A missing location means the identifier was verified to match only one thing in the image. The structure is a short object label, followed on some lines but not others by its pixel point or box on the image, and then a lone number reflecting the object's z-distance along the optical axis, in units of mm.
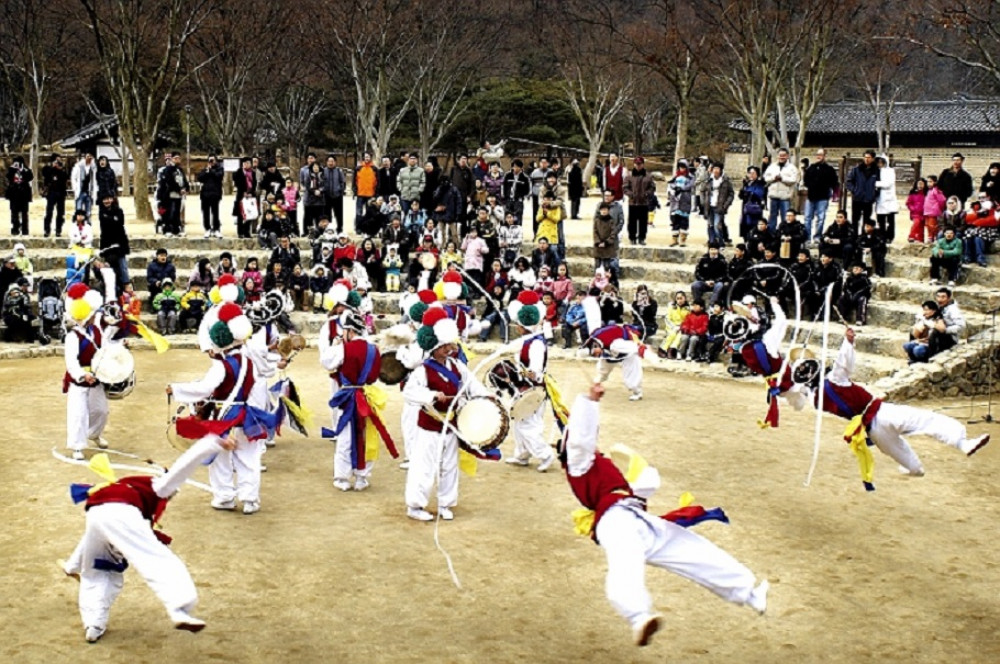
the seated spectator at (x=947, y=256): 17344
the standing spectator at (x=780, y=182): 18969
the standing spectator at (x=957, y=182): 18578
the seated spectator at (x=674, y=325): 17000
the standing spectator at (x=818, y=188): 19078
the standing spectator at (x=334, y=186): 21125
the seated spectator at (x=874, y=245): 18156
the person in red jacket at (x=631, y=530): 6270
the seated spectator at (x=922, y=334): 15125
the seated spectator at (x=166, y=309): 18172
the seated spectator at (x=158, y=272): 18719
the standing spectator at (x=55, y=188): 20734
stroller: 17359
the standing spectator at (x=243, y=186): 21266
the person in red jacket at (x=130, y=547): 6289
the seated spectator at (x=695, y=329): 16766
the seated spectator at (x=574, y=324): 17312
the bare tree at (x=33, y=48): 30438
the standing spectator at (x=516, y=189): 21469
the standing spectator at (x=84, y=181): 21266
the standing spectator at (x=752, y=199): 19250
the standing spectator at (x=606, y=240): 18641
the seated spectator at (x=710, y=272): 17656
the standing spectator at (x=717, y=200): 19688
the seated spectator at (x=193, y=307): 18172
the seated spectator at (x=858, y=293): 16812
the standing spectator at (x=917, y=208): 19469
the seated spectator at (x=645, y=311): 17531
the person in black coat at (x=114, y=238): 18812
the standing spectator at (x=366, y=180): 21125
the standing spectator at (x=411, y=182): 20734
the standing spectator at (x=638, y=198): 20453
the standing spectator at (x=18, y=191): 20547
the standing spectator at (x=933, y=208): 18922
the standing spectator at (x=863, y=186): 18625
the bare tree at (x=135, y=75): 24031
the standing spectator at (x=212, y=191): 21062
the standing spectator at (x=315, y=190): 20938
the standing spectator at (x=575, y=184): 25672
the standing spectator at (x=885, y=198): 18656
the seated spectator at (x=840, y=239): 17422
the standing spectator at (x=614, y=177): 21141
